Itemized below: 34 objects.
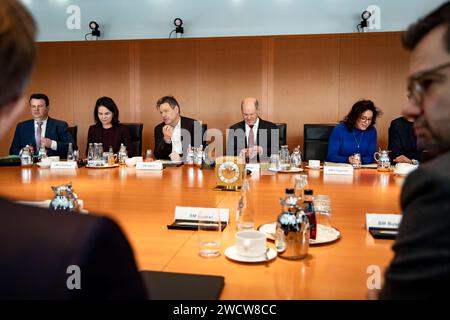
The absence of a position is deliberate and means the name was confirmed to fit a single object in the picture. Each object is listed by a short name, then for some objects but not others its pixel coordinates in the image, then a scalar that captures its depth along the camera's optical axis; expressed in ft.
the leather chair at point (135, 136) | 16.19
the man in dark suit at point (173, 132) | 15.51
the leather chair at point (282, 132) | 15.64
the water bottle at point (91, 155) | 12.72
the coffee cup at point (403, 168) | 10.94
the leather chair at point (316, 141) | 15.55
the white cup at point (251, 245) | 4.98
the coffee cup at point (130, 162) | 12.94
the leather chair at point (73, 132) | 16.37
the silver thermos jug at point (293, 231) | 4.99
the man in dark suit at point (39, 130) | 16.01
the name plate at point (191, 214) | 6.56
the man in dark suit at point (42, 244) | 1.90
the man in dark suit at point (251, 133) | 15.48
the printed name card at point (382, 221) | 6.13
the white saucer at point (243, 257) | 4.93
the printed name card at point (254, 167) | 11.58
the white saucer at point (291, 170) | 11.72
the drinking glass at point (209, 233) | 5.29
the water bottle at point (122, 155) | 13.32
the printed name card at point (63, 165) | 12.35
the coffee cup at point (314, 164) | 12.48
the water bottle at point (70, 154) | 13.25
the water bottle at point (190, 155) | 13.14
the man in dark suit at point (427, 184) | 2.55
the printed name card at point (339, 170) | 11.27
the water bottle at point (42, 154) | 13.30
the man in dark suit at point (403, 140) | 15.08
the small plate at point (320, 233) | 5.58
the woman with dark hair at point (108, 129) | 15.69
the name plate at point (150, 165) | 12.10
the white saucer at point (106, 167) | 12.57
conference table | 4.42
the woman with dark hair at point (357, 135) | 14.57
